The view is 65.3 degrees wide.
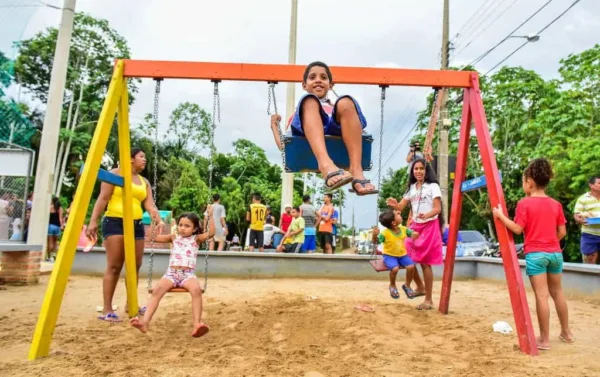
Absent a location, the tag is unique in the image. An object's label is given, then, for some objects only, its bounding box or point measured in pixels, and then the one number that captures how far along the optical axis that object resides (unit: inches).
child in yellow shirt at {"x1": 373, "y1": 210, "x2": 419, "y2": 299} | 198.7
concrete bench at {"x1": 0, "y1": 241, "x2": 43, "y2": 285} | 267.1
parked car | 560.1
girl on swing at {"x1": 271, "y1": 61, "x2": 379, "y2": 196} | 135.9
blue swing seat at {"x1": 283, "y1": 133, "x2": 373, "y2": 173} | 162.6
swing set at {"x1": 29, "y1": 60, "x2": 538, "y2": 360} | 137.6
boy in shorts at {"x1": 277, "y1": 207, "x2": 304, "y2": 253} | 386.6
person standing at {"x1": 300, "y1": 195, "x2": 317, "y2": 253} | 390.0
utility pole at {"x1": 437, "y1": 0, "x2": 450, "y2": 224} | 538.6
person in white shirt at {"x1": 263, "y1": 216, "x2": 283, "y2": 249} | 479.8
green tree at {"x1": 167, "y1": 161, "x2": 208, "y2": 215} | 848.3
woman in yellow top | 168.4
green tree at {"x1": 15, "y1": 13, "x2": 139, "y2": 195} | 860.0
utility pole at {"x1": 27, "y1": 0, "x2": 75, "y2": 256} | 283.7
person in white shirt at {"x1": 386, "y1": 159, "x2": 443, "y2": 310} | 190.7
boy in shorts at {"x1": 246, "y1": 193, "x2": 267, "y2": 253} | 387.9
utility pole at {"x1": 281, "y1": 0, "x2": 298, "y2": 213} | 461.7
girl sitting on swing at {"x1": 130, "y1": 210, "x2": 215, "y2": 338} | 142.9
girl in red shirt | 139.2
